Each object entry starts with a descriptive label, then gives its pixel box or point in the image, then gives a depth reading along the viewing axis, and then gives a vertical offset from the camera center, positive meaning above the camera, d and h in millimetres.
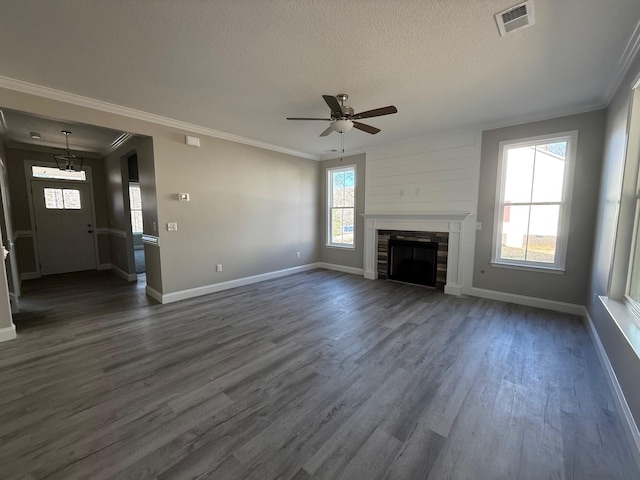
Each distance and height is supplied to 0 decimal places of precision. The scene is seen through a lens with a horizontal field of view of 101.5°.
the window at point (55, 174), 5593 +858
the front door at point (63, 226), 5691 -326
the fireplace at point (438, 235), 4535 -413
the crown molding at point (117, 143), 4548 +1329
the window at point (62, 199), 5770 +299
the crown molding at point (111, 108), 2793 +1343
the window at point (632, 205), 2172 +72
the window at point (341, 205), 6098 +180
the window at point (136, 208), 7969 +127
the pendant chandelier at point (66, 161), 5222 +1132
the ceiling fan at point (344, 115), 2797 +1091
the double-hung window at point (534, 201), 3650 +171
